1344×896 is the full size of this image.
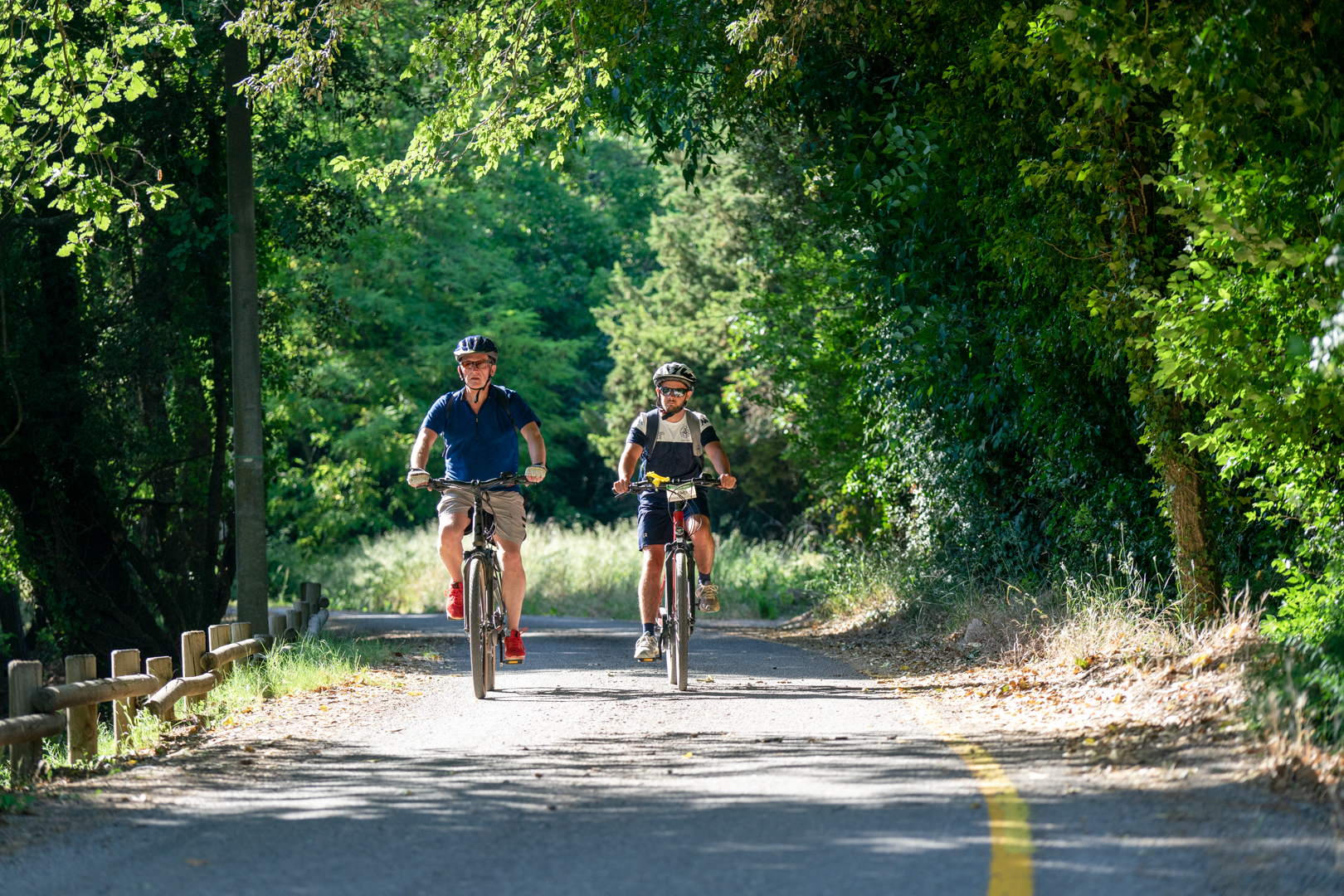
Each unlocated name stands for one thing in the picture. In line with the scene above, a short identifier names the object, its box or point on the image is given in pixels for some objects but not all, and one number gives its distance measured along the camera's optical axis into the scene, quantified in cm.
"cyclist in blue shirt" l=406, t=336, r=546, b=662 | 1980
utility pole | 2761
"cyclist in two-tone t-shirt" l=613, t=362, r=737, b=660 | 2025
